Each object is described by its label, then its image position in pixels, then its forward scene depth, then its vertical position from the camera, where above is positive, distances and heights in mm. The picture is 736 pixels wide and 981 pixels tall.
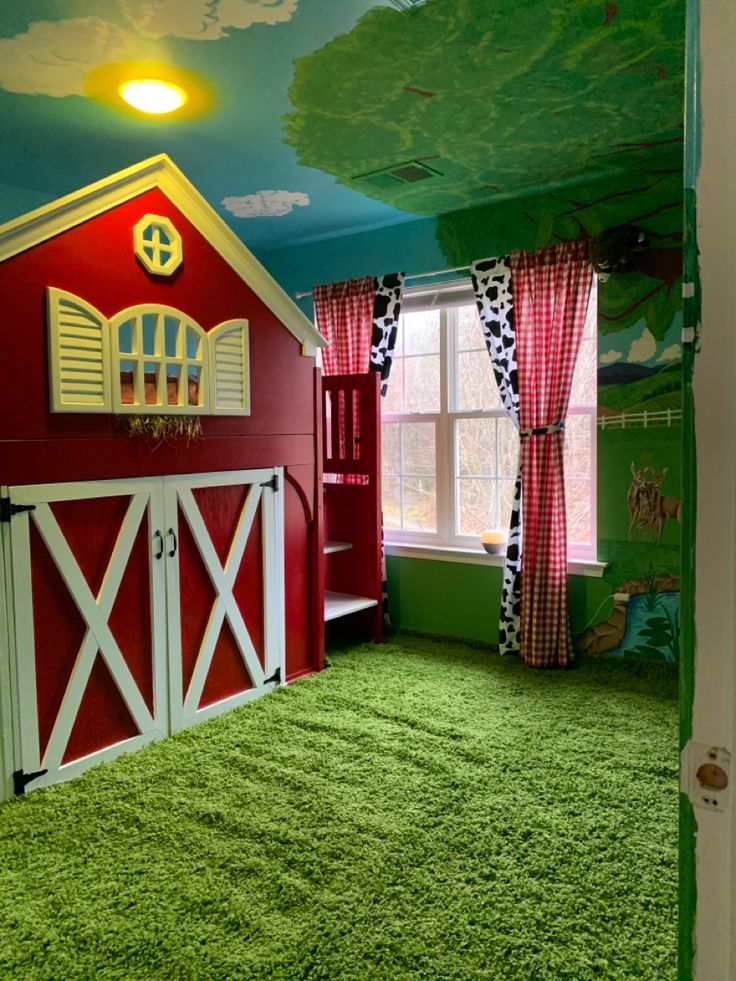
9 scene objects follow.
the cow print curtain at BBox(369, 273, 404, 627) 4406 +829
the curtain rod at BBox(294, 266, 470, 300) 4172 +1084
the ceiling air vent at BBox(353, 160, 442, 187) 3461 +1387
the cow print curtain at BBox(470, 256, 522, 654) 3959 +529
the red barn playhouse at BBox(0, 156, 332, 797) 2498 -52
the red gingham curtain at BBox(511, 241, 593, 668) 3750 +136
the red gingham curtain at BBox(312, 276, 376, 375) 4516 +865
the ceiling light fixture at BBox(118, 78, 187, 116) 2666 +1373
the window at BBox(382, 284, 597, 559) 3988 +119
